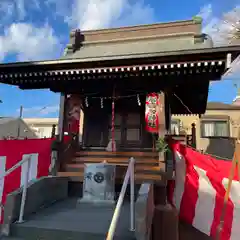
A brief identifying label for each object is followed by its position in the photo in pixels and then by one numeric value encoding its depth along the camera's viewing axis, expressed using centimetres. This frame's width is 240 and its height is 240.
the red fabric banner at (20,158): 575
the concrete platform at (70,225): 393
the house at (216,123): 1980
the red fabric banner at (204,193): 551
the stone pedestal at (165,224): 534
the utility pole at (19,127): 2361
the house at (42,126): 2691
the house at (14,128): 2266
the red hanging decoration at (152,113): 722
